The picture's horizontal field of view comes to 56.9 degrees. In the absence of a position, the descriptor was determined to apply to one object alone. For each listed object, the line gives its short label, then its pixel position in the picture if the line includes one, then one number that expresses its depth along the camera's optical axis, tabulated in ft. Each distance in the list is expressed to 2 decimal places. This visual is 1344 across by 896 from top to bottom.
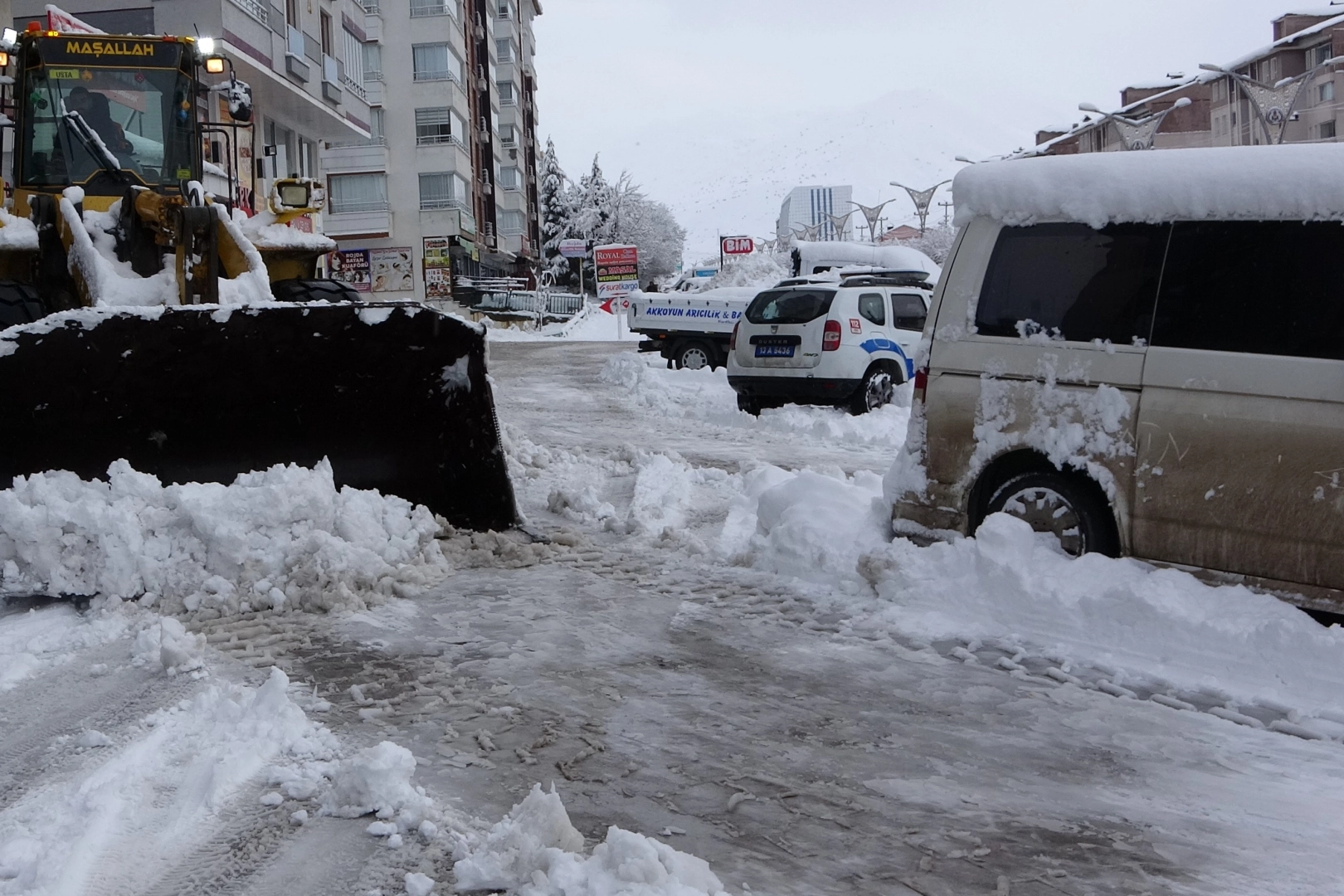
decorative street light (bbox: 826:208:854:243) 263.94
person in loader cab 32.89
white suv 47.65
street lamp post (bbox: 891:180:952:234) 206.90
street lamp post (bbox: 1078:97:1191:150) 112.68
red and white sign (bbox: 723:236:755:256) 125.29
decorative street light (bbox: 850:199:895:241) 232.32
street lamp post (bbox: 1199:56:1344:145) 95.25
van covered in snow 16.89
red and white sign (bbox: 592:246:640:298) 127.44
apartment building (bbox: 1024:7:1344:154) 187.42
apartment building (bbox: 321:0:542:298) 173.06
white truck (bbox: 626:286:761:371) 76.59
